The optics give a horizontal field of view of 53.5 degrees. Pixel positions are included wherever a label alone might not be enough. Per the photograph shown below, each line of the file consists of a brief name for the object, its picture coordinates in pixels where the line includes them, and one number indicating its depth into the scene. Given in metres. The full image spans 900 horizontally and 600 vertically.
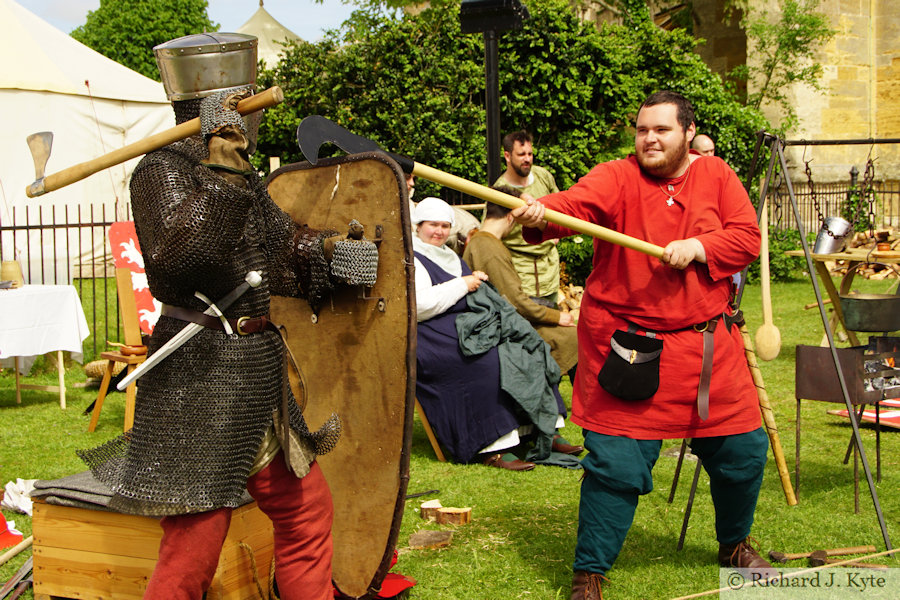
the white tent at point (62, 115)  11.41
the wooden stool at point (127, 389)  5.00
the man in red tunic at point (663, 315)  2.85
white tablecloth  5.81
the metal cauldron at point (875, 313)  4.05
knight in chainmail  2.12
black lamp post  5.61
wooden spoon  3.52
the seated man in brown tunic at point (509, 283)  5.13
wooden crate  2.71
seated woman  4.66
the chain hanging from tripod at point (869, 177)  4.34
